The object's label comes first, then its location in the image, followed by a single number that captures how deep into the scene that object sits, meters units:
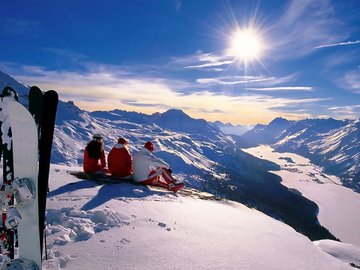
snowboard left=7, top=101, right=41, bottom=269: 3.86
